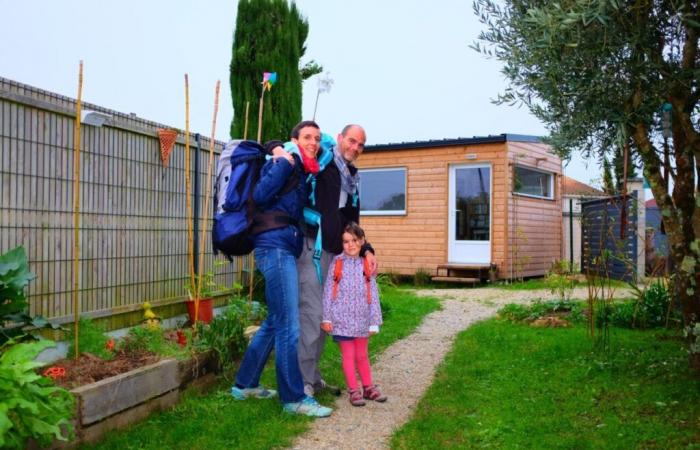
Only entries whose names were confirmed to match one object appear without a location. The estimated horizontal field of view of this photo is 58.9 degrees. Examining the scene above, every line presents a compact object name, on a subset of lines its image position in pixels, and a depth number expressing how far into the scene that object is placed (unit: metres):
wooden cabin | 12.82
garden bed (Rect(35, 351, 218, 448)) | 3.40
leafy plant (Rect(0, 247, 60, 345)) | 3.44
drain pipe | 13.92
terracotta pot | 5.56
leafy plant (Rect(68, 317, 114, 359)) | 4.29
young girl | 4.30
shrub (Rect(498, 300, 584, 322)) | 7.72
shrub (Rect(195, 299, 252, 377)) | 4.74
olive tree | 3.83
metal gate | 10.97
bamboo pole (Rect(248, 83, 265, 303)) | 7.05
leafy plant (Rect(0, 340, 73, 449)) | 2.36
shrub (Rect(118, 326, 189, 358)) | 4.39
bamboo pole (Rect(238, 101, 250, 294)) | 6.92
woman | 3.98
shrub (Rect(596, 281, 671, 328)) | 7.03
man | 4.28
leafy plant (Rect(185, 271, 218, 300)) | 5.69
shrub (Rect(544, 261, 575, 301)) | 8.46
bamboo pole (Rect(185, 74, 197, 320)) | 5.12
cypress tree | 9.11
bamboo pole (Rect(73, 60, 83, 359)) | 4.00
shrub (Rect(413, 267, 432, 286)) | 13.31
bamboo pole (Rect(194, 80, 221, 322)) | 5.17
